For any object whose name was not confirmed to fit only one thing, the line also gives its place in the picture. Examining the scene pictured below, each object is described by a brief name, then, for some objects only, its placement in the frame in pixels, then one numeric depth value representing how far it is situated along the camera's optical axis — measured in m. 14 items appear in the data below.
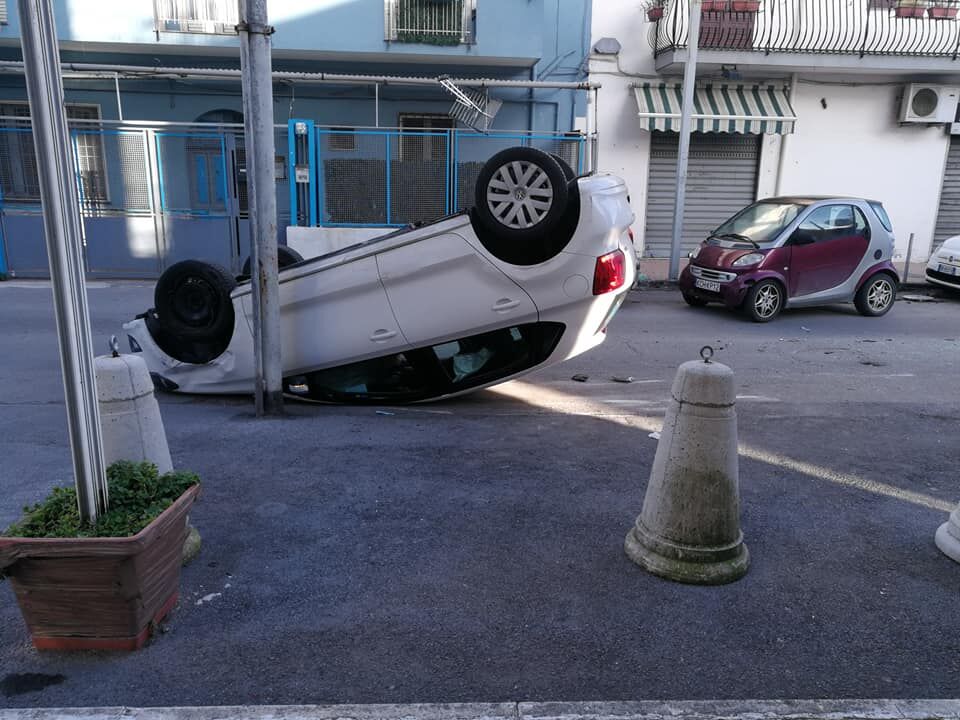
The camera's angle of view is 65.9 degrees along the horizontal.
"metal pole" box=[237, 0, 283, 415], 5.34
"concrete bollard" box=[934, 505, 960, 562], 3.78
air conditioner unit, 17.45
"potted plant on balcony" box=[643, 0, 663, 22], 16.31
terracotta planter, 2.68
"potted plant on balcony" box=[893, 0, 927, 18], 16.44
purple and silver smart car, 11.14
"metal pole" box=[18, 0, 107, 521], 2.53
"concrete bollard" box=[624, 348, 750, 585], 3.47
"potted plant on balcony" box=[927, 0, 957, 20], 16.50
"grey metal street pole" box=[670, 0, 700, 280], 13.75
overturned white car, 5.41
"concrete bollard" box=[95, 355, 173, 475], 3.63
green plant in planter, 2.80
